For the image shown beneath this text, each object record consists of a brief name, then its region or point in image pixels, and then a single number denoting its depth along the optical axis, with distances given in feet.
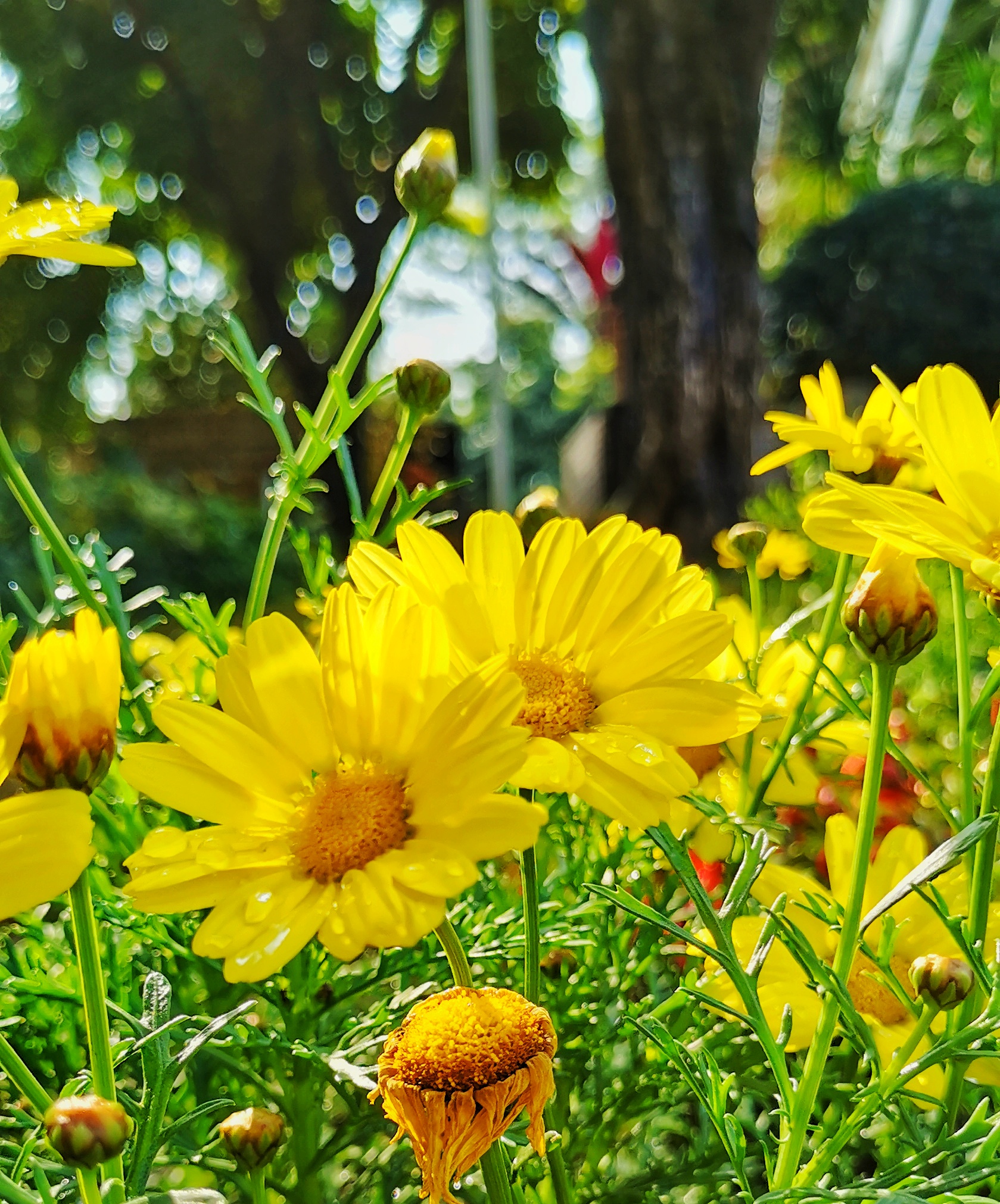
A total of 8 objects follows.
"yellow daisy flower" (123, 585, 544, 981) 0.64
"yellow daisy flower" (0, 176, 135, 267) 0.88
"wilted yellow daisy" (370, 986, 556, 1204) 0.70
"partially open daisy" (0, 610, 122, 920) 0.64
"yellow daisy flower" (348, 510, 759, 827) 0.78
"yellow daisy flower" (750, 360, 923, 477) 1.21
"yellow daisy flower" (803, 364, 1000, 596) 0.77
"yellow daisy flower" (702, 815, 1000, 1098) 1.01
